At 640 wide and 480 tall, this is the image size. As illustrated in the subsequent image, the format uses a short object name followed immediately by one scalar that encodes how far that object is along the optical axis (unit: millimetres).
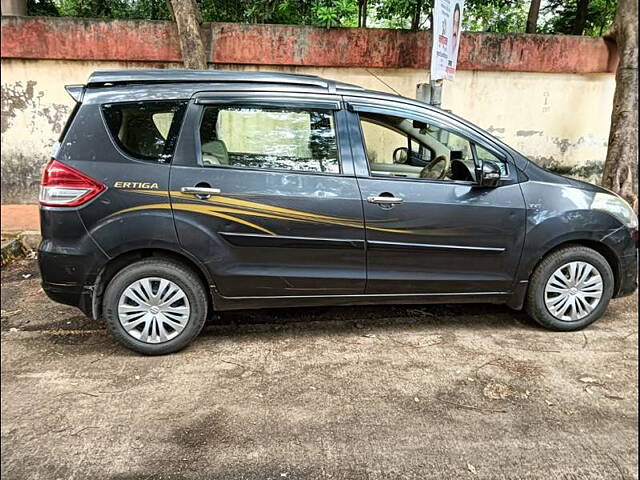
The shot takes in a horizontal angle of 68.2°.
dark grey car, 3043
